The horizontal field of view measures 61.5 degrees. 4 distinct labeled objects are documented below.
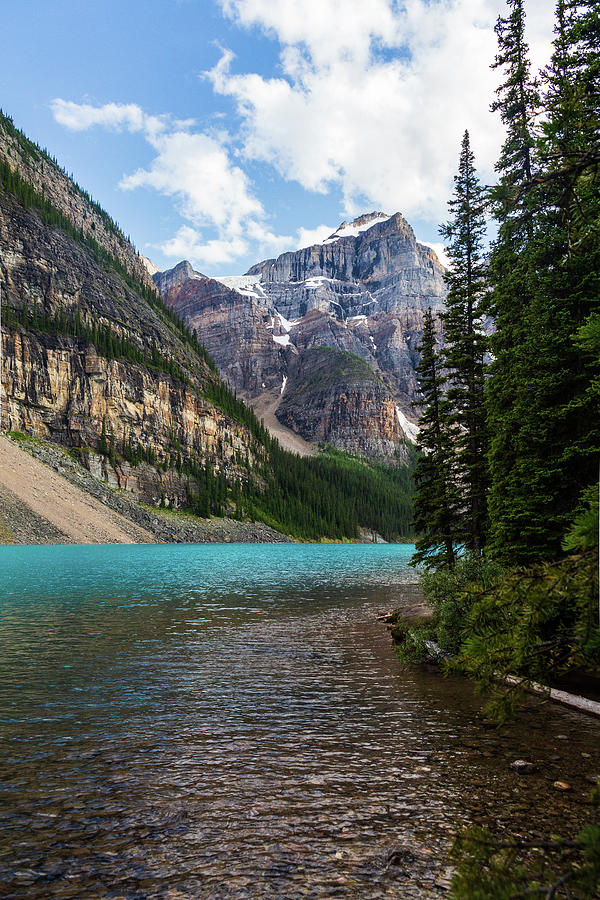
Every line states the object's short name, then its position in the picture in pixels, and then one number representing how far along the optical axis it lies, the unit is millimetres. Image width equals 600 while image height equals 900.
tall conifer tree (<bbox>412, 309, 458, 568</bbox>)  29125
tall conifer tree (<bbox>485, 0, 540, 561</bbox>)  16766
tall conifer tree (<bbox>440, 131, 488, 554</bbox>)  26469
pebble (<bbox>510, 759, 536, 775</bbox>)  8703
